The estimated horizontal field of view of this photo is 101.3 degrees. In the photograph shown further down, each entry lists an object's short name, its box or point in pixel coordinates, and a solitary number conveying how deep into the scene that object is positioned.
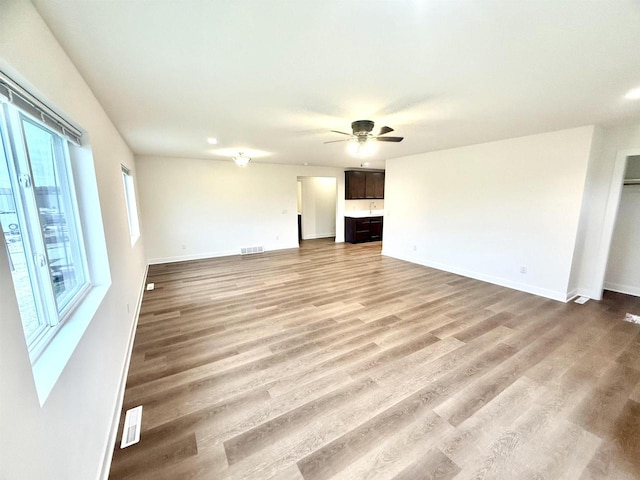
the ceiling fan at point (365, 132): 2.91
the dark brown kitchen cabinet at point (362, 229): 7.98
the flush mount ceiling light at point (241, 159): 5.08
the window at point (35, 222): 1.18
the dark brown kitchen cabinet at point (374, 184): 8.47
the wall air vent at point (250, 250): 6.82
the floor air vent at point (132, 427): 1.65
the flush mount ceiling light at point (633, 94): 2.25
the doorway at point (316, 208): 8.71
